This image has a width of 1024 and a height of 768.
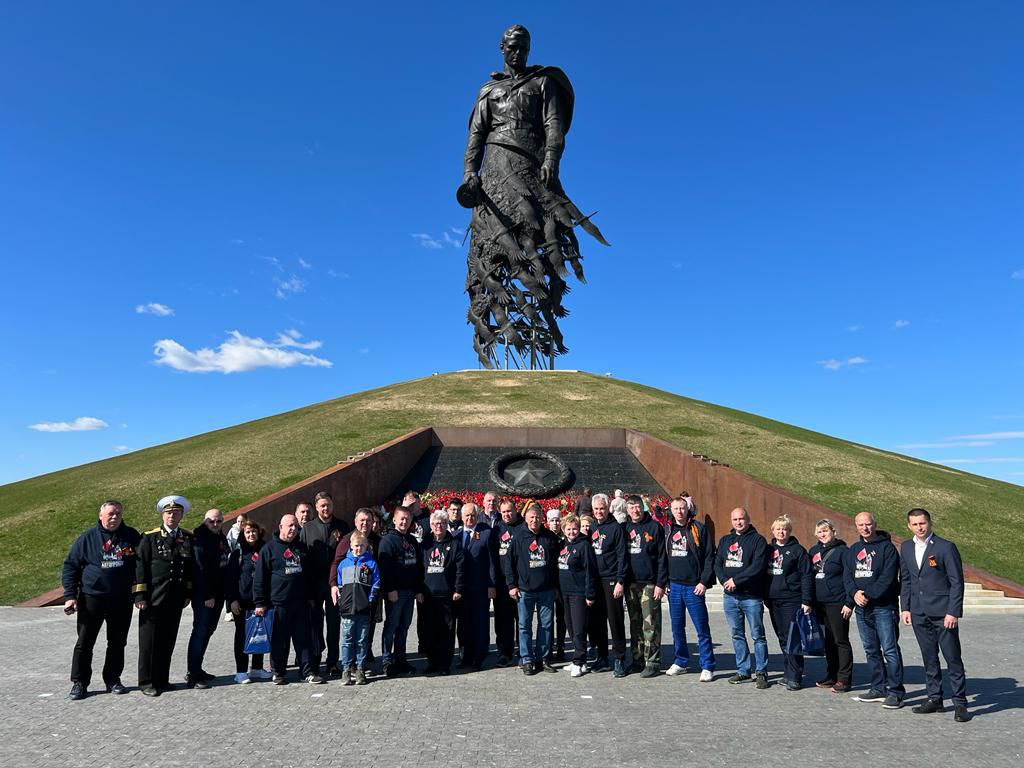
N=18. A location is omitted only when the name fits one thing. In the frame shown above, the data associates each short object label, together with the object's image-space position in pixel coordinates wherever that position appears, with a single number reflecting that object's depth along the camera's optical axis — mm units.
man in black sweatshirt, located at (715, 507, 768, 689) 6449
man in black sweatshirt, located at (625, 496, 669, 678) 6797
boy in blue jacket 6332
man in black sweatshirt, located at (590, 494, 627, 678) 6777
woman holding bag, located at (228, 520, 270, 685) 6559
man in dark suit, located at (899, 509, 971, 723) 5525
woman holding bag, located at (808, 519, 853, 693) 6211
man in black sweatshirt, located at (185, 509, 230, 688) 6293
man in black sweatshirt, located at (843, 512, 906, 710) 5855
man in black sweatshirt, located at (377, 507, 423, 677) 6637
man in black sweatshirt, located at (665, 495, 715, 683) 6691
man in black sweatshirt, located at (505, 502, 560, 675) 6906
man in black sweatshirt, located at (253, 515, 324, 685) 6422
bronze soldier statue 34906
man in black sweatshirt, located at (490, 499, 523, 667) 7297
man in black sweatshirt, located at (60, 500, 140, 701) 6090
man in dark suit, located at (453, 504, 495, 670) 7043
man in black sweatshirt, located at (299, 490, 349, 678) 6711
